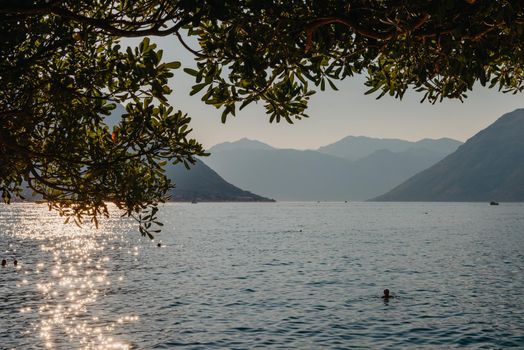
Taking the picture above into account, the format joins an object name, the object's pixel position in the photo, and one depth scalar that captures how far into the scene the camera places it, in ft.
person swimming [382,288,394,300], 126.72
